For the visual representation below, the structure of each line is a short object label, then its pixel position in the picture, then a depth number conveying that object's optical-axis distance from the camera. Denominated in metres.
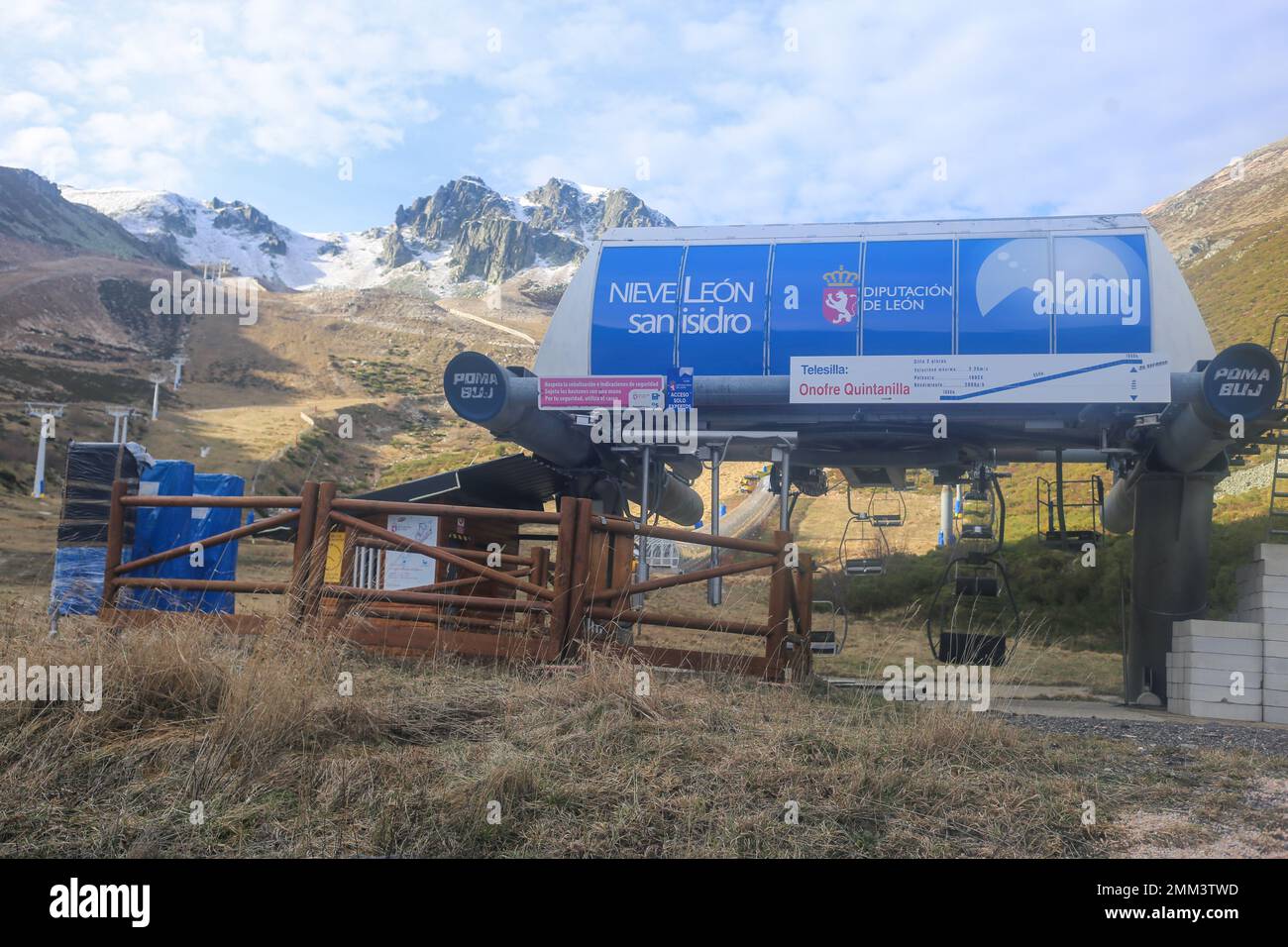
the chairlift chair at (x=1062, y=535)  13.48
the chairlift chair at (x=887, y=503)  41.28
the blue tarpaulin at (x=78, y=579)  8.57
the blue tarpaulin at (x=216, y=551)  10.82
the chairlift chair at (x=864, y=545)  29.92
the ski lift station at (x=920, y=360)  12.48
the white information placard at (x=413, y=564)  12.09
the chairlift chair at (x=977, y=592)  11.94
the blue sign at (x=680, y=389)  13.34
